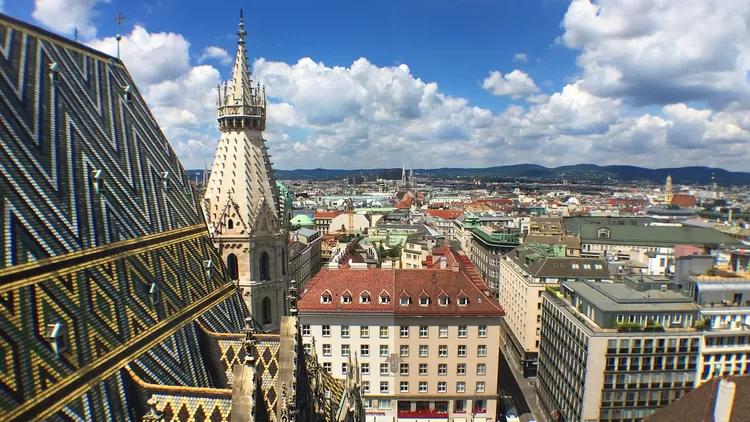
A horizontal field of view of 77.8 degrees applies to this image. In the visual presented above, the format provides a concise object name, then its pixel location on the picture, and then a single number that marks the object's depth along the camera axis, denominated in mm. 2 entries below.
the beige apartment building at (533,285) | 62656
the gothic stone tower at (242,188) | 26969
